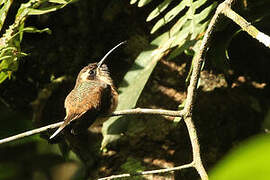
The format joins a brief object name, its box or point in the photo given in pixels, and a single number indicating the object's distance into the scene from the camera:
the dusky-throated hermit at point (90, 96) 5.04
